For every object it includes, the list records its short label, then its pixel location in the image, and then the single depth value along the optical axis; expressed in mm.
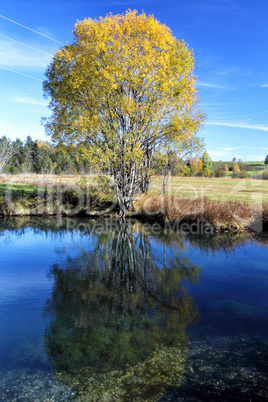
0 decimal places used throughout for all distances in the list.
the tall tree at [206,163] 82488
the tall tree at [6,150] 36569
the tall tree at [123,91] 17438
